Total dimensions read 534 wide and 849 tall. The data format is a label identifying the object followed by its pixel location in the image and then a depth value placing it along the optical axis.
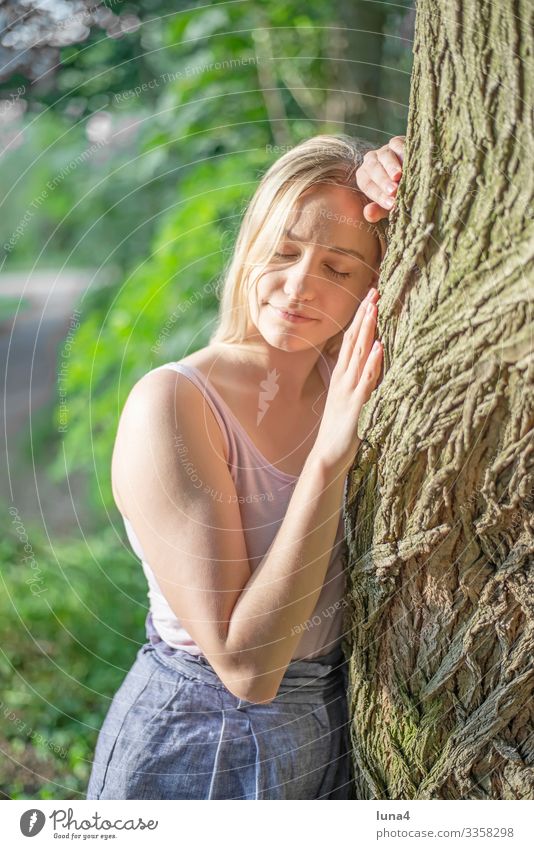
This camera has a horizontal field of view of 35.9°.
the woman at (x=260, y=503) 0.73
